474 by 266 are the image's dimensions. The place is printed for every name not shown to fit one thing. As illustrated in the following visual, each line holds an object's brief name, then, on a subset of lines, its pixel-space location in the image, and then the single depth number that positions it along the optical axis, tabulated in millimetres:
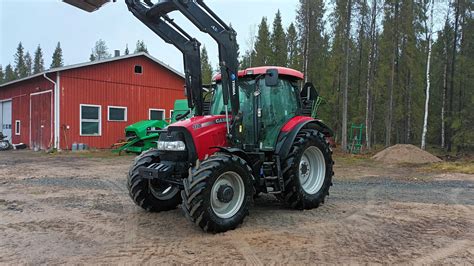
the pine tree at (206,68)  47206
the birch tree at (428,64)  25359
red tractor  5370
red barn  19641
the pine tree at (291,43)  38906
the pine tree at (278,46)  37781
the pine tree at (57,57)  88312
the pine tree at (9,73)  82900
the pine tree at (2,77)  85212
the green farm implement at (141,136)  17719
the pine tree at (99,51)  92250
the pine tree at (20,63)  81438
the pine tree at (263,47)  37938
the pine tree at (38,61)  96688
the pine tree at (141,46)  72688
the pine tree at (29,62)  96150
